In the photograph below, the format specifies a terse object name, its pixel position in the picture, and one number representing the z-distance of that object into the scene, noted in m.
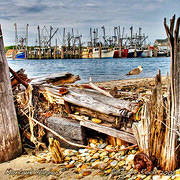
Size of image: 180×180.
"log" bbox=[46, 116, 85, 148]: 4.31
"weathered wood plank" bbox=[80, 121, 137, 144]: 3.75
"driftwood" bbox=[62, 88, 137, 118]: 3.80
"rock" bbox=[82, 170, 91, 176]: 3.38
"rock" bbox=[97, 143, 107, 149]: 4.17
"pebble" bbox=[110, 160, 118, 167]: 3.54
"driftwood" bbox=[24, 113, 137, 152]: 4.10
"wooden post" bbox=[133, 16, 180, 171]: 2.95
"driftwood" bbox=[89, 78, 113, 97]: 4.56
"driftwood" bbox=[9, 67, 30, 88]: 4.89
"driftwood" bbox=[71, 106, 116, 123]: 4.04
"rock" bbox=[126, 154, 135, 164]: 3.51
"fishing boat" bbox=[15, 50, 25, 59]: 98.19
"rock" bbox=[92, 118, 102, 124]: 4.18
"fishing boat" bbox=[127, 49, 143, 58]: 83.44
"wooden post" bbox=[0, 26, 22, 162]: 3.85
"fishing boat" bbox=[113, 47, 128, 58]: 82.81
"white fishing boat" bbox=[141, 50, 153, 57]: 86.69
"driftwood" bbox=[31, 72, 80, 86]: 5.48
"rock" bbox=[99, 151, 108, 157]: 3.96
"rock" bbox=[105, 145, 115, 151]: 4.10
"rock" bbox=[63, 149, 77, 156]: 4.19
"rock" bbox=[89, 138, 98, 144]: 4.38
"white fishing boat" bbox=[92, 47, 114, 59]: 83.52
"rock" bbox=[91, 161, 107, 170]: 3.55
